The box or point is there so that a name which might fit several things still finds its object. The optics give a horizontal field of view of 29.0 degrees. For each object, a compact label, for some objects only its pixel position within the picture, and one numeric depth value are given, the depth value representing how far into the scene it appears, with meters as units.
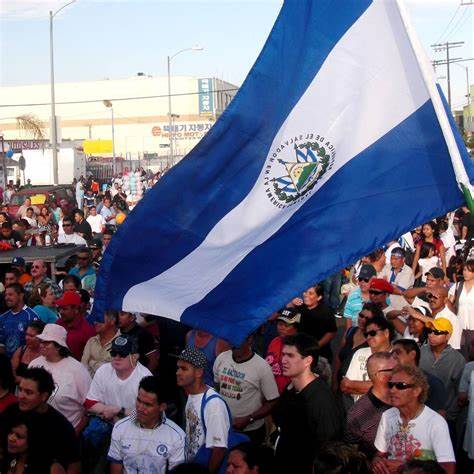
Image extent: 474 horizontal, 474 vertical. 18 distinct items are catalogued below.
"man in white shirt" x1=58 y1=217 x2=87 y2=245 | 14.94
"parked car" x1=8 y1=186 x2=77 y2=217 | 25.92
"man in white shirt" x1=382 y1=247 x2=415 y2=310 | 11.81
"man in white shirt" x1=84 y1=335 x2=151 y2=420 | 6.43
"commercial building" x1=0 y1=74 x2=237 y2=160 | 99.25
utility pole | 64.41
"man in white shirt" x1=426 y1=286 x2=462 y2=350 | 8.32
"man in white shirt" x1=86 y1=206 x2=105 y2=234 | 20.30
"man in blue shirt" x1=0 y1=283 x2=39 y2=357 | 8.73
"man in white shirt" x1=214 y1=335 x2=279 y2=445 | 6.71
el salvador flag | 5.29
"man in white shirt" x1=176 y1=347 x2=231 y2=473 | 5.48
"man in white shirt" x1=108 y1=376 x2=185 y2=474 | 5.40
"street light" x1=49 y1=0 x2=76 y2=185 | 33.16
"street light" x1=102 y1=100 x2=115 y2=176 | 92.41
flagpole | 5.05
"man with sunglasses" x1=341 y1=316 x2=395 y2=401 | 6.87
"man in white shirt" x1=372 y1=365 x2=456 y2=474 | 4.96
